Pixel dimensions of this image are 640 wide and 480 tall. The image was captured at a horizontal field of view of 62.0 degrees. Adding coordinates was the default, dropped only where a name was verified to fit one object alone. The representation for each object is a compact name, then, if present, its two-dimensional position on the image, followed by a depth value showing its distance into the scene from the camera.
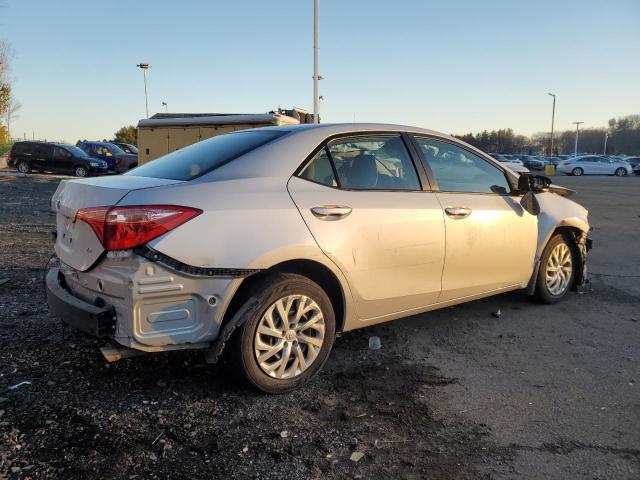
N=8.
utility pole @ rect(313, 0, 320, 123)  19.50
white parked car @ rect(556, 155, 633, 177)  41.91
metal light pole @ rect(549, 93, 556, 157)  73.94
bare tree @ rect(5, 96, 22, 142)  35.03
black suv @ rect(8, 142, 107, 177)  24.88
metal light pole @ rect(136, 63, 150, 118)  46.44
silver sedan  2.80
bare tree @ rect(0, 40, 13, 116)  33.50
